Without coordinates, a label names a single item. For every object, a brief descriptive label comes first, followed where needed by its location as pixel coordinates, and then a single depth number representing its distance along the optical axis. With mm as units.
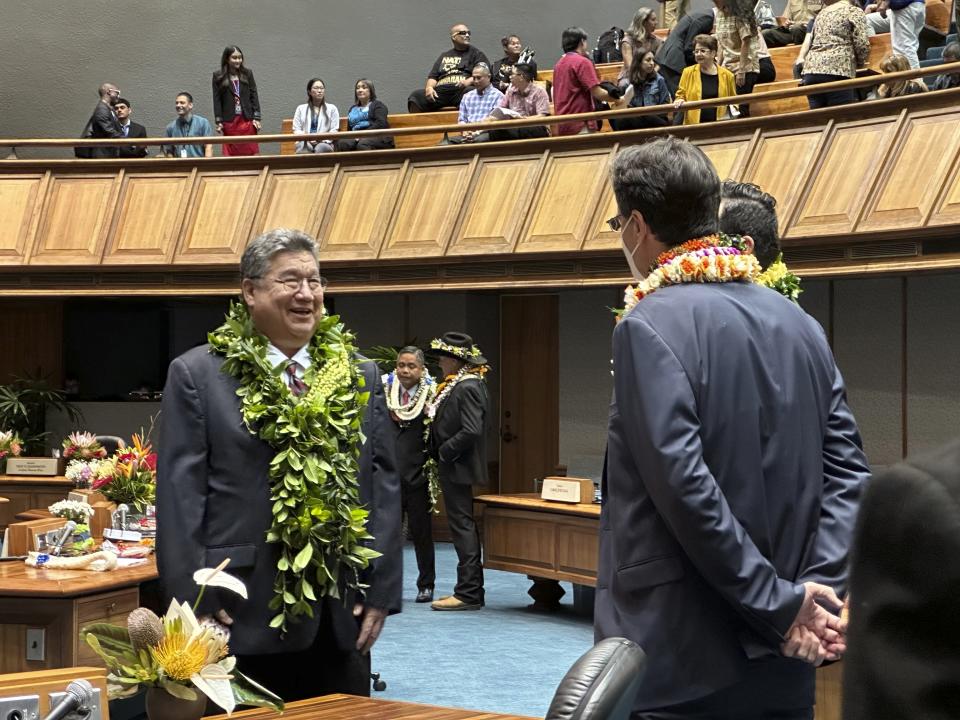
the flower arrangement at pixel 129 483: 6012
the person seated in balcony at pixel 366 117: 12484
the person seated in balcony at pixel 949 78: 9055
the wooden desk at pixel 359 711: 2633
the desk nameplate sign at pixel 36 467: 12102
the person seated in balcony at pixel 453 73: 13680
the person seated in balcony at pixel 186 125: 13836
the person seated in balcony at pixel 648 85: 10867
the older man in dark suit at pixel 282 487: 3230
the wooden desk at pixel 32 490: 12188
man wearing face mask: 2139
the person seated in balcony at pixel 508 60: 13117
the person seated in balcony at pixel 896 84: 9258
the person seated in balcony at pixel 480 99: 12344
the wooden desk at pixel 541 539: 8570
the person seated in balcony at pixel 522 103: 11727
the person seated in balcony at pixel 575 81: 11383
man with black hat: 8922
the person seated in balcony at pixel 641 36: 10945
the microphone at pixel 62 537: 5308
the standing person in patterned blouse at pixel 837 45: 9461
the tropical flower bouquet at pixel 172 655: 2375
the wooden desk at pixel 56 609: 4691
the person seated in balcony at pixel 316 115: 13398
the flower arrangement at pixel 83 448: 7559
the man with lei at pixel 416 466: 9273
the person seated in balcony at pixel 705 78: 10156
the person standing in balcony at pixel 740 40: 10477
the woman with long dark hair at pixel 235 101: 13703
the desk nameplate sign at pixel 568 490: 8812
